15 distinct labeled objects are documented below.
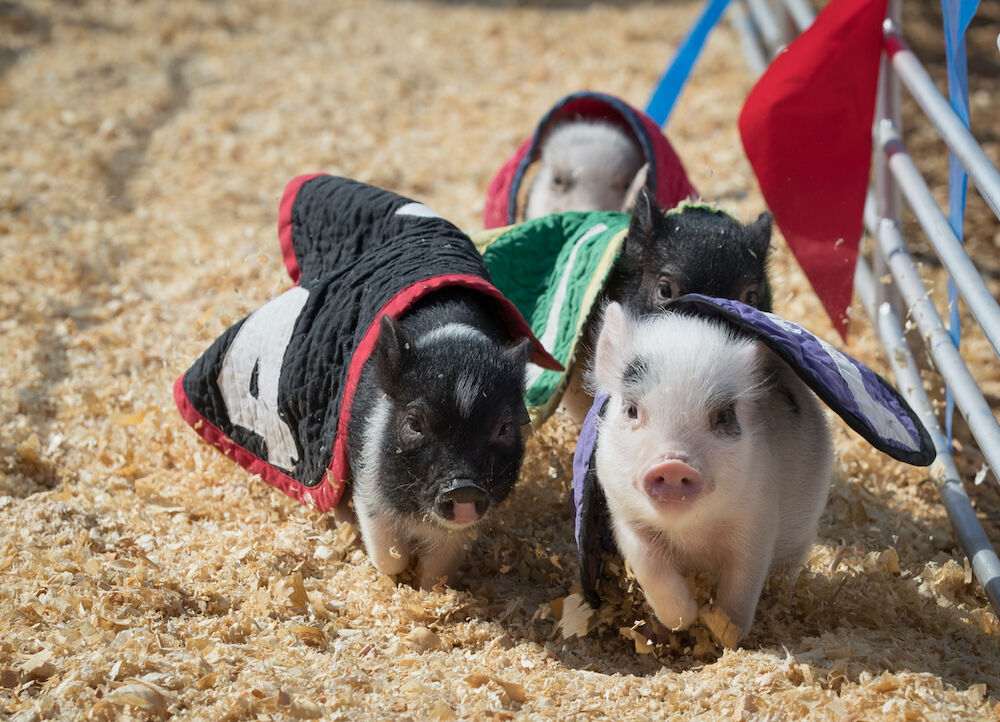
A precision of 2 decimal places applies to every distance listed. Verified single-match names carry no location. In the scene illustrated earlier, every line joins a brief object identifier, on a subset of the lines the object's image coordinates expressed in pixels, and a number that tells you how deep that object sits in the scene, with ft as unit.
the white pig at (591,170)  18.06
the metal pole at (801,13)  20.13
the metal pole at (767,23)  22.85
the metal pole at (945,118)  10.87
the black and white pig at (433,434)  10.50
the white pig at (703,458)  9.57
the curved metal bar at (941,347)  11.13
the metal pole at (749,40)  25.41
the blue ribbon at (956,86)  12.88
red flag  14.35
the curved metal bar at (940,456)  11.30
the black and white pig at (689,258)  13.16
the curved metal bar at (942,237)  10.91
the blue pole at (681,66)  19.80
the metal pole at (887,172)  15.62
